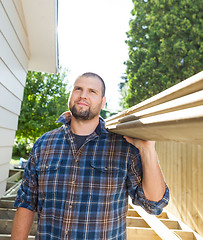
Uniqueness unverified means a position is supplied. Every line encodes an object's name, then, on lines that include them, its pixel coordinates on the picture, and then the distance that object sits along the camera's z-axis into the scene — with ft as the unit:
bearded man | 5.49
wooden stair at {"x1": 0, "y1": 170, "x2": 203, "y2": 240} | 10.24
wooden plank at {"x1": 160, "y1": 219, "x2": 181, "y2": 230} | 13.71
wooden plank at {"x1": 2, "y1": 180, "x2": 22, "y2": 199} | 13.21
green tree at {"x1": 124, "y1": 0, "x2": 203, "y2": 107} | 39.58
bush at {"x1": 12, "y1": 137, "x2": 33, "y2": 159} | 71.77
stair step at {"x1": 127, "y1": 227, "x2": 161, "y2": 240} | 10.25
